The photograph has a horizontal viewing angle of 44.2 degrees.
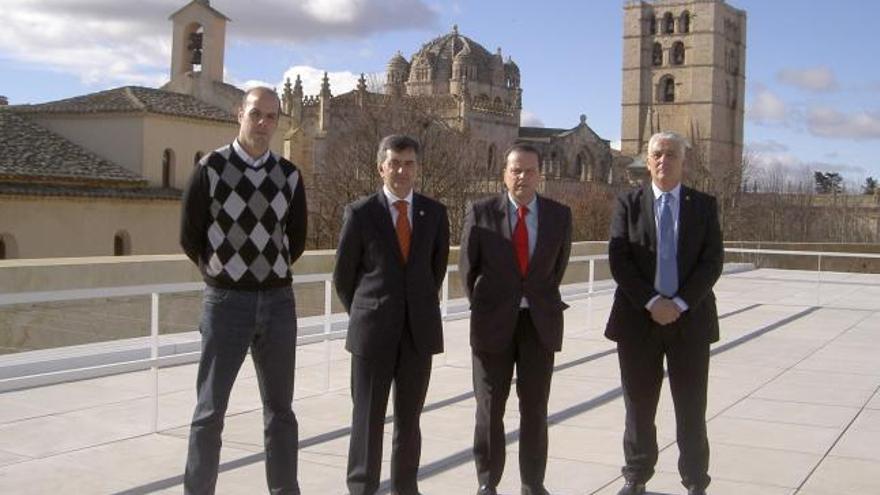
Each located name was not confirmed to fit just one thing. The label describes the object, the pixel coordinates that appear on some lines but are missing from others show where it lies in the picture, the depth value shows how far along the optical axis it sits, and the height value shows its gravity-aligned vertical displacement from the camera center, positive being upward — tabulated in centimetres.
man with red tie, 594 -46
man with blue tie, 607 -40
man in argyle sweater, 523 -25
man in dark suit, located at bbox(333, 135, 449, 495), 563 -43
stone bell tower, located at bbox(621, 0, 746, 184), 12356 +1805
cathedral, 3622 +620
